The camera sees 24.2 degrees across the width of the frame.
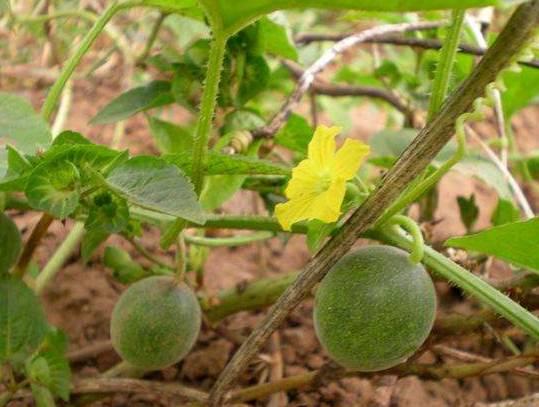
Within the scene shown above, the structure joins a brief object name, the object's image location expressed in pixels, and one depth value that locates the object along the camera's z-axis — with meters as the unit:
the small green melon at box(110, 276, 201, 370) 0.35
